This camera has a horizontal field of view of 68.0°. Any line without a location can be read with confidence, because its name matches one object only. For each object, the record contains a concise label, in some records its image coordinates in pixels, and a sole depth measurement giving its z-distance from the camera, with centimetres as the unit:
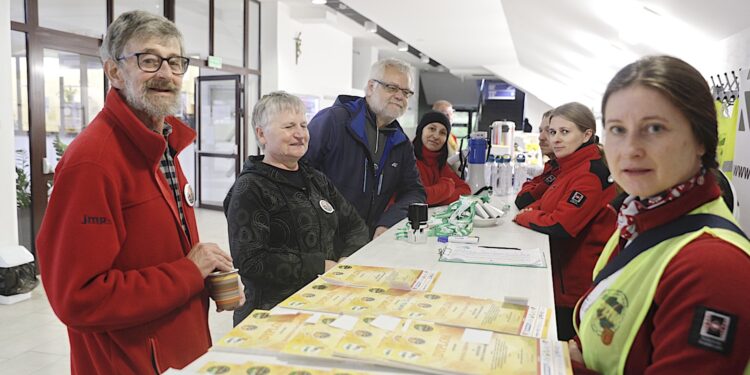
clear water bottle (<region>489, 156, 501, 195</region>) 443
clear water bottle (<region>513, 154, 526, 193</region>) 496
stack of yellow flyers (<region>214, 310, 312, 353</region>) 114
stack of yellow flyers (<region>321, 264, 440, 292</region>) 161
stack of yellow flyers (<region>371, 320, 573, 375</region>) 104
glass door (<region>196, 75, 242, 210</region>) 875
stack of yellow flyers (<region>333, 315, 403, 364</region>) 110
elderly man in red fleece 127
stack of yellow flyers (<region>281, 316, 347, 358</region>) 111
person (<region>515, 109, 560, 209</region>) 329
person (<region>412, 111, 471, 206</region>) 369
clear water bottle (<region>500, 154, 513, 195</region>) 441
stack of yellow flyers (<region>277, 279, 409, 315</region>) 139
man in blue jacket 269
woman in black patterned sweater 189
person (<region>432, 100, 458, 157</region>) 567
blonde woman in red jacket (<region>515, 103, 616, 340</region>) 243
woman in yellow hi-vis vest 83
